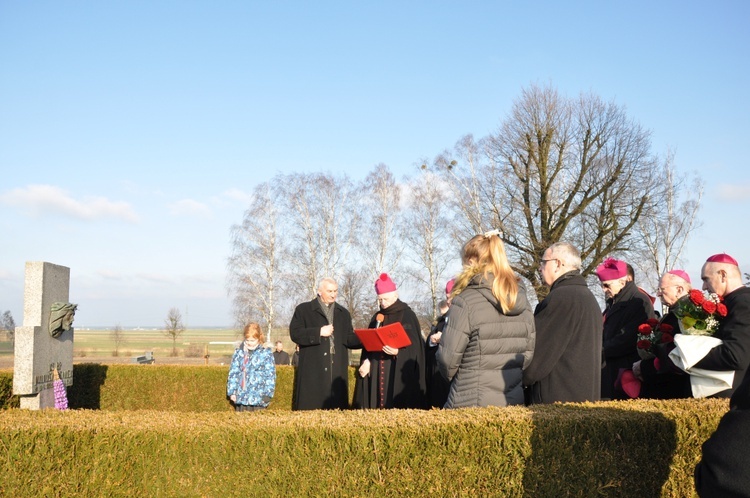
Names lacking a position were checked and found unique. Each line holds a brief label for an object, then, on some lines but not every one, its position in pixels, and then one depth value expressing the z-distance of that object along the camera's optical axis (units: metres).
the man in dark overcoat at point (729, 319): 4.33
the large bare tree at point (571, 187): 27.17
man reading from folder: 8.00
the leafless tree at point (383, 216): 31.17
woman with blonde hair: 4.32
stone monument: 6.28
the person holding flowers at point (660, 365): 5.48
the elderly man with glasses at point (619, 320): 6.86
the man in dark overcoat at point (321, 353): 8.27
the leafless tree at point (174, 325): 49.15
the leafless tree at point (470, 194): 28.83
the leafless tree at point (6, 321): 53.72
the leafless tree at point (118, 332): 51.17
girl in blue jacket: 8.19
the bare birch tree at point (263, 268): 31.17
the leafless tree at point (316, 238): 31.19
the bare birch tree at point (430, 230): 30.52
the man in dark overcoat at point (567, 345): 4.63
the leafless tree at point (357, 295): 31.88
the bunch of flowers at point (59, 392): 6.74
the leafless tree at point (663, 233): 29.39
